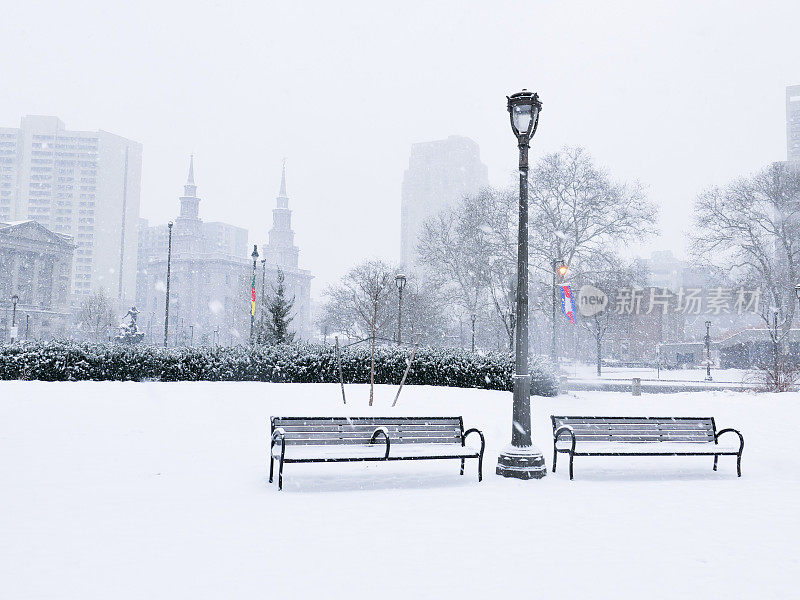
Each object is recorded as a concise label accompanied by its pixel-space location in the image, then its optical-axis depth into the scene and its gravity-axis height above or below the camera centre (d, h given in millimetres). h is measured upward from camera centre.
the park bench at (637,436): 8789 -1158
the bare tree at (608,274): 37844 +5290
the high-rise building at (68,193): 163875 +41559
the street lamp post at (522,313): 8453 +613
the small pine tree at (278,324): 28750 +1239
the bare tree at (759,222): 35875 +8381
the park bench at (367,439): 7711 -1174
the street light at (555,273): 21627 +3117
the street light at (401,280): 24733 +3026
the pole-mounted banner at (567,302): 28328 +2552
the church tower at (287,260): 130000 +21662
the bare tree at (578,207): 37406 +9249
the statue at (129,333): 33688 +734
